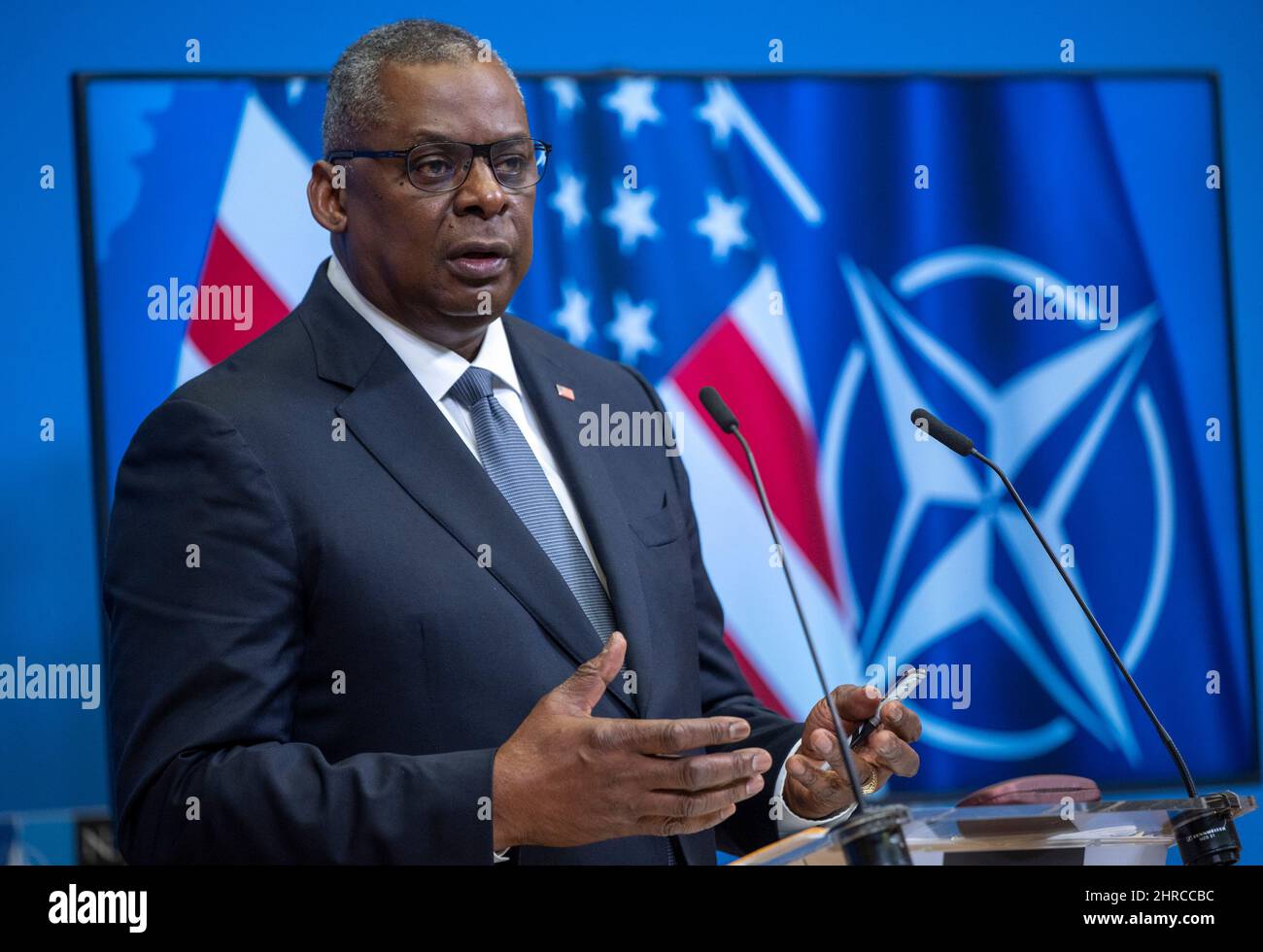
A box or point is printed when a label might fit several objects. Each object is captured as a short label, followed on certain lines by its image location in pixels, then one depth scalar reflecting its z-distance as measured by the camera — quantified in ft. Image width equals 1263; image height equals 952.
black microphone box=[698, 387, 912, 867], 9.07
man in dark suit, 9.59
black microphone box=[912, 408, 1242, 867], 9.50
